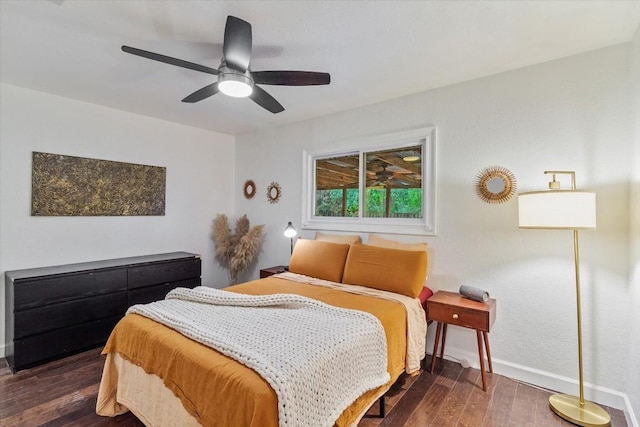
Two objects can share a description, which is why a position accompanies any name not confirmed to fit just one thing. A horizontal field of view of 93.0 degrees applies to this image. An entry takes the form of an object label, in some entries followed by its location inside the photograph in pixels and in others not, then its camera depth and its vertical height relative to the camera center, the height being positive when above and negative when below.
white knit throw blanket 1.31 -0.62
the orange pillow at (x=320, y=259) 2.95 -0.40
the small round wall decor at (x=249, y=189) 4.46 +0.46
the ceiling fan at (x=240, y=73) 1.69 +0.95
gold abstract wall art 3.01 +0.35
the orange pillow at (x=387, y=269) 2.47 -0.42
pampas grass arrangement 4.12 -0.32
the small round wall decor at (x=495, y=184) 2.46 +0.30
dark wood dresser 2.55 -0.78
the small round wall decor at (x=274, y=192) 4.16 +0.38
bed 1.27 -0.70
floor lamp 1.87 +0.01
